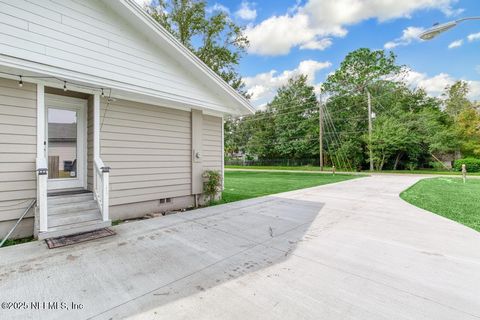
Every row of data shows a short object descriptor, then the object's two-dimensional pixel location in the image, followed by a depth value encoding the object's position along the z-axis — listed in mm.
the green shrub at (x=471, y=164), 17922
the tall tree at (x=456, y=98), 23062
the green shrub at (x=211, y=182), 6137
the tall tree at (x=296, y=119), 26806
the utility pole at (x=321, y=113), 20066
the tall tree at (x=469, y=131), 19141
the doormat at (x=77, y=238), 3196
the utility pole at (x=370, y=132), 20547
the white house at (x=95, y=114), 3412
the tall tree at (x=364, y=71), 26594
